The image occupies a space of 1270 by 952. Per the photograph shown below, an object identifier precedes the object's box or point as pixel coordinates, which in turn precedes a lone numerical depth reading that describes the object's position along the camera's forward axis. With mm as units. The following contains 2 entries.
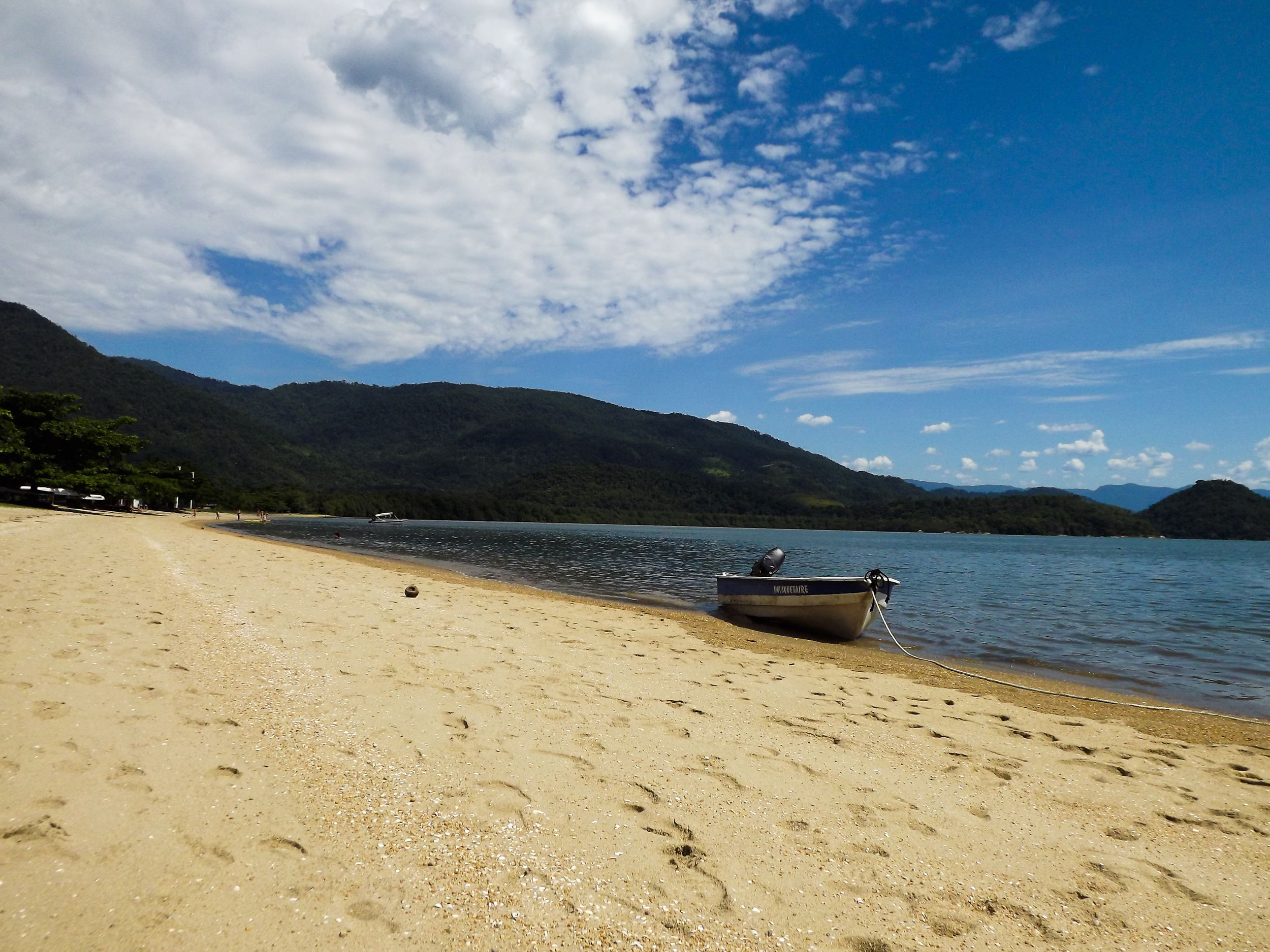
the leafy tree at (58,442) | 49750
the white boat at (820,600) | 15883
